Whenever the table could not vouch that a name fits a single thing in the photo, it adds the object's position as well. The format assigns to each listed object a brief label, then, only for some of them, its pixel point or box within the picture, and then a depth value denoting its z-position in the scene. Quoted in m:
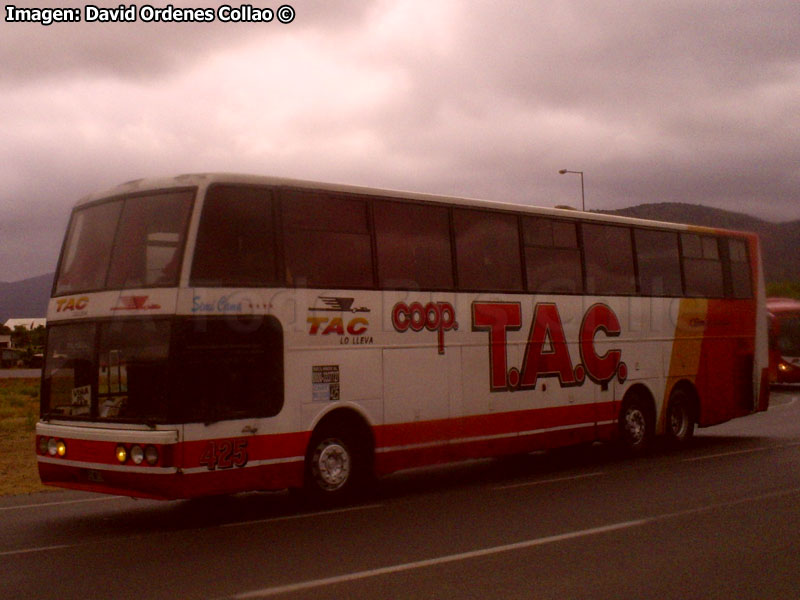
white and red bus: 10.17
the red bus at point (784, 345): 37.06
